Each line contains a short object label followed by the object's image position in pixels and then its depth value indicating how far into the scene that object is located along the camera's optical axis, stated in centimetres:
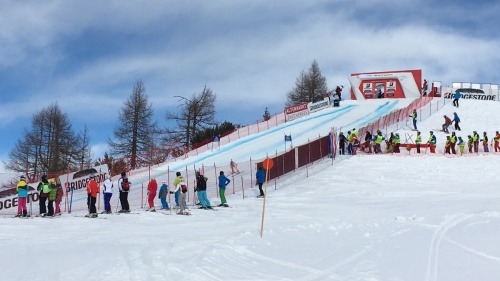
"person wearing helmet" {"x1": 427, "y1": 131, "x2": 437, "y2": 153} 2967
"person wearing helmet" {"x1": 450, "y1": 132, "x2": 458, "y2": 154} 2933
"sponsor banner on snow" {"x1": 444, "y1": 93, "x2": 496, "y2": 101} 5291
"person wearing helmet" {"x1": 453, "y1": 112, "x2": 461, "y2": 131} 3681
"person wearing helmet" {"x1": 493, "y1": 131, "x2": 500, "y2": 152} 3053
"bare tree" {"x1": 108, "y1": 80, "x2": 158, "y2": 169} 4891
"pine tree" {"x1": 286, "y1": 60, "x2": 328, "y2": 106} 7206
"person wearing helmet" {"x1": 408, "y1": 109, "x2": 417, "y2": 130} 3550
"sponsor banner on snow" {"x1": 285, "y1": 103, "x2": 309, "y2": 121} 4700
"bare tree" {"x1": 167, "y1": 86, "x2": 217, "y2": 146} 5523
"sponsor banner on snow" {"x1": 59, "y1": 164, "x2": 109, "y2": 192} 2644
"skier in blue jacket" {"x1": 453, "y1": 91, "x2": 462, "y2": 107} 4444
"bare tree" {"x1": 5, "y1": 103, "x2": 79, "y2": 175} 4481
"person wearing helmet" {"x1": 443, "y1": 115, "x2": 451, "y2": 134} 3628
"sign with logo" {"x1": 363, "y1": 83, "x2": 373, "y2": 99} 5231
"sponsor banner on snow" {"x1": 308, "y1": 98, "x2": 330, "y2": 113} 4867
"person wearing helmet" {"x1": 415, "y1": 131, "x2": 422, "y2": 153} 2922
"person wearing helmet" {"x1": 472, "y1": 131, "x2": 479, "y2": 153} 2992
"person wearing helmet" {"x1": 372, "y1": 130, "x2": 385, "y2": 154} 2928
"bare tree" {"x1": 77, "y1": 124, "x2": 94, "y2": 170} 4584
